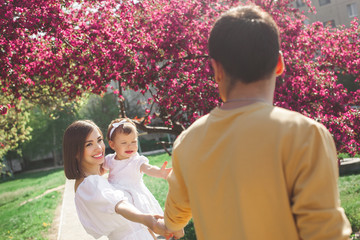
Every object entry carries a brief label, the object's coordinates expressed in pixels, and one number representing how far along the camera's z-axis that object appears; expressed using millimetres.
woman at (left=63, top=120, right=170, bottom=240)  2928
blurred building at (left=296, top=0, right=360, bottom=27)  32219
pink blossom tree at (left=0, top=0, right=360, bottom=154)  5703
